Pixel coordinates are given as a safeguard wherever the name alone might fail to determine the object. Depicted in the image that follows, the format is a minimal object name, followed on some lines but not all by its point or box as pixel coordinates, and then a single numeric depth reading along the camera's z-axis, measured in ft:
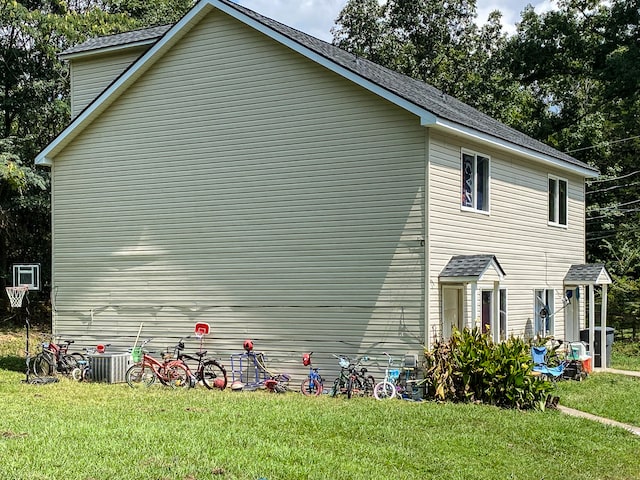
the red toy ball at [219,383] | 52.65
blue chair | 51.89
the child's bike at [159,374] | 52.26
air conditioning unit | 55.77
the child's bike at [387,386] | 48.45
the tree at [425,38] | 127.24
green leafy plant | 45.70
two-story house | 51.26
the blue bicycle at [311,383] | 50.83
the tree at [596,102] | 108.06
